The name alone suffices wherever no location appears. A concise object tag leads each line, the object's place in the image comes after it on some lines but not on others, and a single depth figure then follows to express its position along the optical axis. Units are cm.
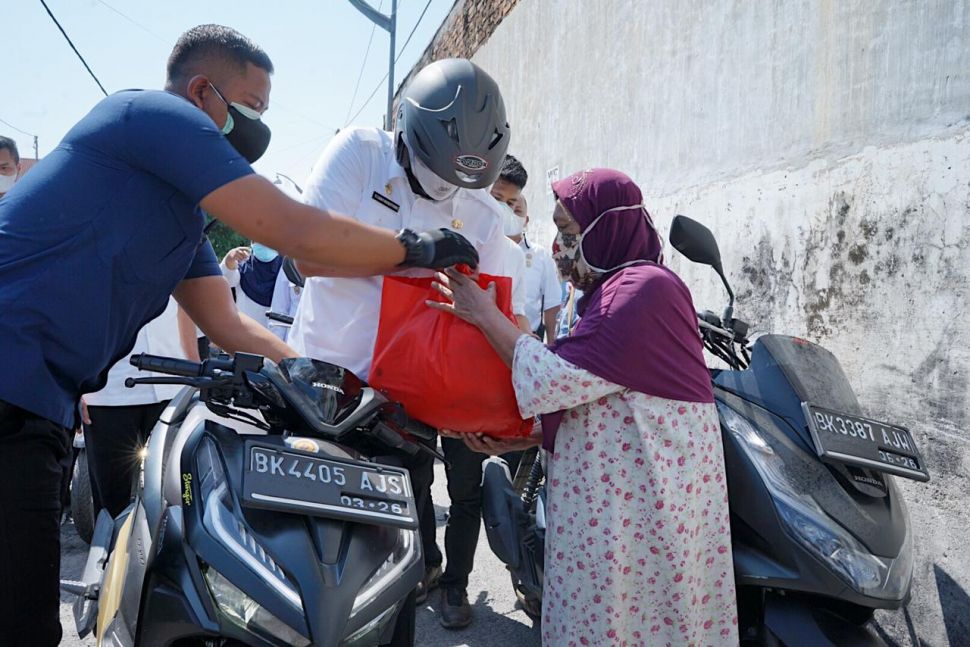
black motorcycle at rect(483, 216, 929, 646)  175
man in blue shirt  149
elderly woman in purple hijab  188
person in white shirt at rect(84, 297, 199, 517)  292
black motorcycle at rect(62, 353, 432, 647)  126
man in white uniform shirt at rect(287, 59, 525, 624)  199
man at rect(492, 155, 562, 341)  433
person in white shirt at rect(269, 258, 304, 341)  414
